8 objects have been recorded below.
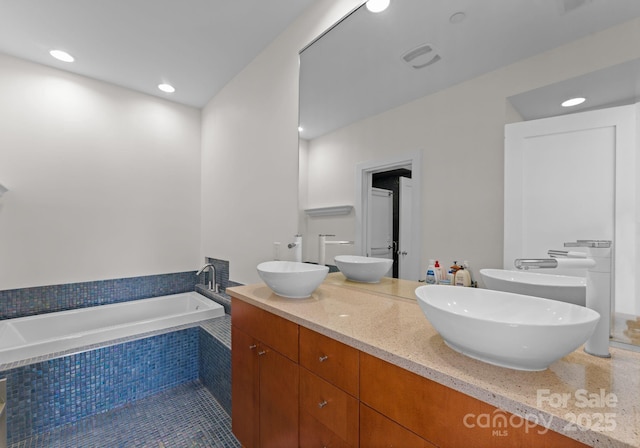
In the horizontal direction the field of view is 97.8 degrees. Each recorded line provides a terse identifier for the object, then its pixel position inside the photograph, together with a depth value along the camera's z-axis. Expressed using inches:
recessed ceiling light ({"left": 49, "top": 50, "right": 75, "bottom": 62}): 91.4
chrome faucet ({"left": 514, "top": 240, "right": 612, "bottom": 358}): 30.4
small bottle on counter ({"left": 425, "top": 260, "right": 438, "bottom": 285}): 51.5
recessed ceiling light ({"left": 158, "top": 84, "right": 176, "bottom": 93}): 112.7
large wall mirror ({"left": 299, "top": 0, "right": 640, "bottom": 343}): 36.4
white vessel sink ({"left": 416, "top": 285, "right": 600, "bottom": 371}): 24.1
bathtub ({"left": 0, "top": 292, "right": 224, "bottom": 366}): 75.4
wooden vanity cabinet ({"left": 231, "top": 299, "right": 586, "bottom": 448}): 25.3
